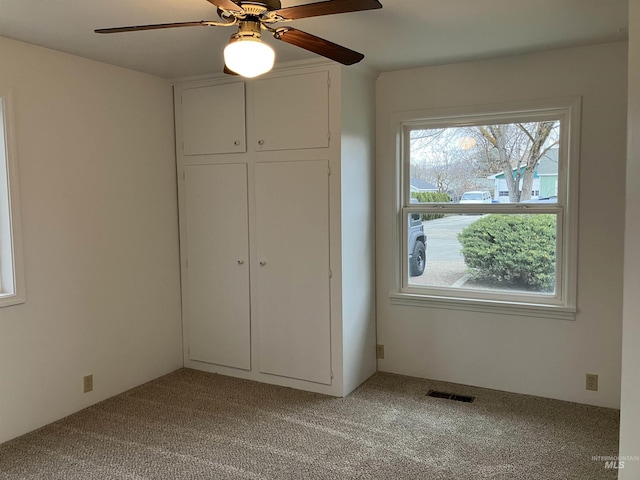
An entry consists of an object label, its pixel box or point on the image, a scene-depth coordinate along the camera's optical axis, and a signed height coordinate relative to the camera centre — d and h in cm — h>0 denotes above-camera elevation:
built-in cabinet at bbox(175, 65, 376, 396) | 350 -12
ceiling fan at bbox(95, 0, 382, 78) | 189 +72
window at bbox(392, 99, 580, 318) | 340 -2
